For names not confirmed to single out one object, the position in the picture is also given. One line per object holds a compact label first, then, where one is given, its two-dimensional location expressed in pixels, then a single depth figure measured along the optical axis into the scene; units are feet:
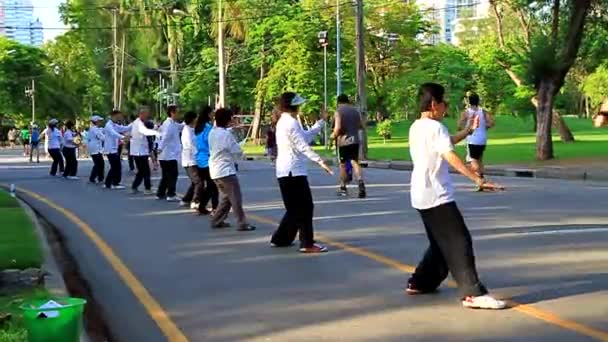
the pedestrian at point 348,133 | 57.11
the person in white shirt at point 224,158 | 42.73
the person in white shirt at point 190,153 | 53.62
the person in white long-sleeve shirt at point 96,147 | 79.82
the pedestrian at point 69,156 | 91.20
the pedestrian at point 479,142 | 60.18
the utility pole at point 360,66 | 109.81
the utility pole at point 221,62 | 155.33
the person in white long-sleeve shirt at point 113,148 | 73.41
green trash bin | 18.06
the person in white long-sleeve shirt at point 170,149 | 59.00
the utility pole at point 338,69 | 137.18
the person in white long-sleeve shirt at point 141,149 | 65.46
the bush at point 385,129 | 180.33
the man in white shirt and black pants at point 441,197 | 24.89
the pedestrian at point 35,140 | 131.96
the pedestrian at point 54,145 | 95.96
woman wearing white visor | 35.68
